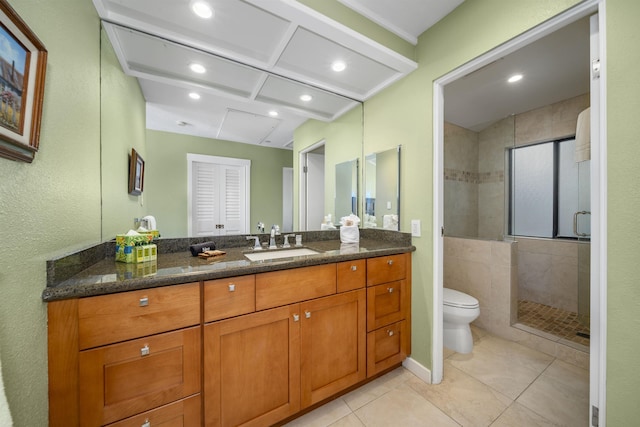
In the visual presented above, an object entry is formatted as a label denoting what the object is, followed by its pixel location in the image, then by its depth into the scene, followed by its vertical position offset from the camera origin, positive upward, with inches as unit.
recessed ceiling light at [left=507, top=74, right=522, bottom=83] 81.4 +50.0
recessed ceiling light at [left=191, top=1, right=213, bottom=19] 46.1 +42.3
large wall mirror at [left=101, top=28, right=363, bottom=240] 49.9 +14.6
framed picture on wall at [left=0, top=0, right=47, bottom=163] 22.9 +14.1
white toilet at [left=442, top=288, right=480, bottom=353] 75.5 -36.0
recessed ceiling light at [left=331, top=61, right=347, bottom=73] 64.9 +43.0
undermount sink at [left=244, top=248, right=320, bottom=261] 61.7 -11.3
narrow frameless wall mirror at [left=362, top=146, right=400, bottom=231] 75.0 +8.4
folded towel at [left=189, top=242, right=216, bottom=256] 53.9 -8.3
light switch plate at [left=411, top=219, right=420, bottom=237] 67.8 -3.9
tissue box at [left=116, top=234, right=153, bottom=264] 45.5 -6.7
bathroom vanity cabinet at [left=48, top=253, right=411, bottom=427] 31.9 -24.0
